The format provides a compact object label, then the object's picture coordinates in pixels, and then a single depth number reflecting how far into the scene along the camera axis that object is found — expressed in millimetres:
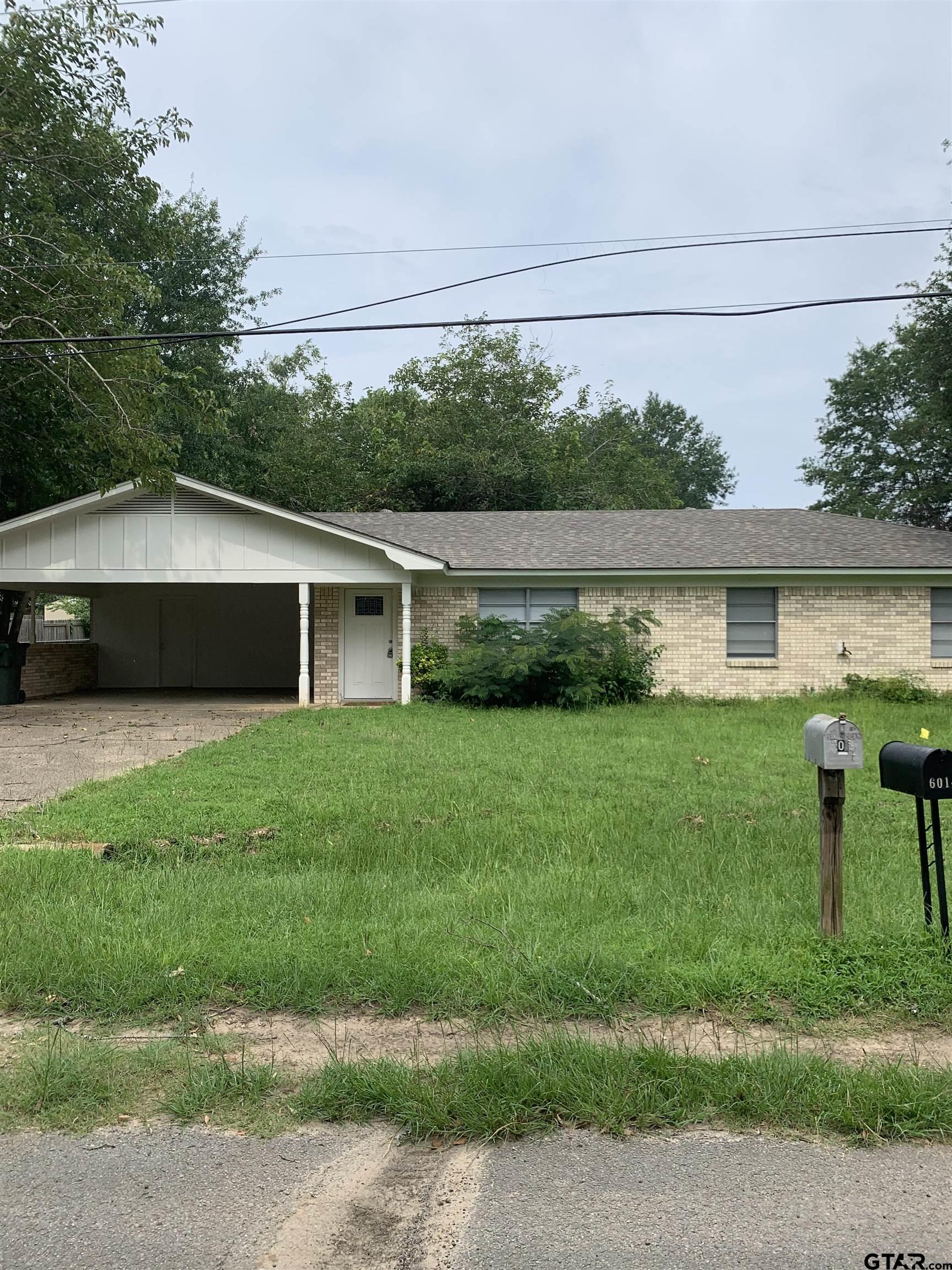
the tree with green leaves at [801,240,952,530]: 38094
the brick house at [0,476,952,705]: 17094
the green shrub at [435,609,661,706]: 16109
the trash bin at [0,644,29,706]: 18156
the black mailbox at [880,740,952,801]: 4223
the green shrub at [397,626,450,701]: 17719
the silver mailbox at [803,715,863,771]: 4211
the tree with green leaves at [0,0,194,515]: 15688
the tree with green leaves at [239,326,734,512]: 33156
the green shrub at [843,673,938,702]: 17578
